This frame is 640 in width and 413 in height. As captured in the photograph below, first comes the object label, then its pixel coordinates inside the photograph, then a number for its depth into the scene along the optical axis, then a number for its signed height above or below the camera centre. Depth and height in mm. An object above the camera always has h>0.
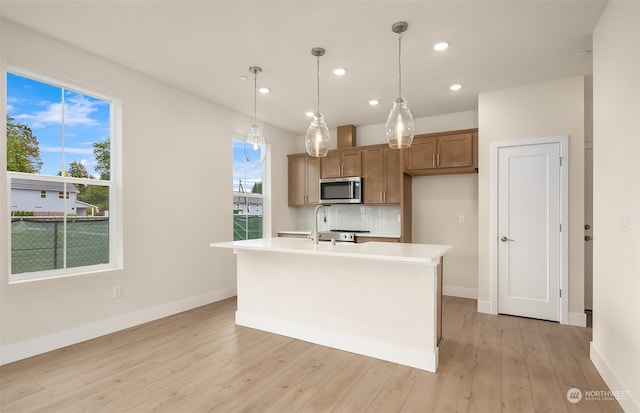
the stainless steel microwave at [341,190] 5281 +255
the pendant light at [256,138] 3141 +671
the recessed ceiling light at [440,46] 2920 +1471
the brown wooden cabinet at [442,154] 4371 +727
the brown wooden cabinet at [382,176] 4996 +472
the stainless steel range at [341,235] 5090 -480
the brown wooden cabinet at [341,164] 5379 +721
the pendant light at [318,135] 2990 +658
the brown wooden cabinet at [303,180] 5801 +474
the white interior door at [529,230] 3715 -303
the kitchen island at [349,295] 2596 -839
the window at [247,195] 5098 +184
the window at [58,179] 2789 +254
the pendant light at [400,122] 2656 +696
